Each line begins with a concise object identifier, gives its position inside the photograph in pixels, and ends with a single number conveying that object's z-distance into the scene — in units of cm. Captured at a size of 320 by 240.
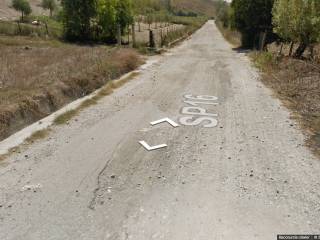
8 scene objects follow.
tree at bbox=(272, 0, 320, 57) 1204
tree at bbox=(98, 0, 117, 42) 1778
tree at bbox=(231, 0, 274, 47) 1859
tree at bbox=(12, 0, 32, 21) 3350
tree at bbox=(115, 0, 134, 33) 1855
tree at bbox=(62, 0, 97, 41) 1772
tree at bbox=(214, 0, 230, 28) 4412
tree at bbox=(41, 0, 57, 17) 4005
